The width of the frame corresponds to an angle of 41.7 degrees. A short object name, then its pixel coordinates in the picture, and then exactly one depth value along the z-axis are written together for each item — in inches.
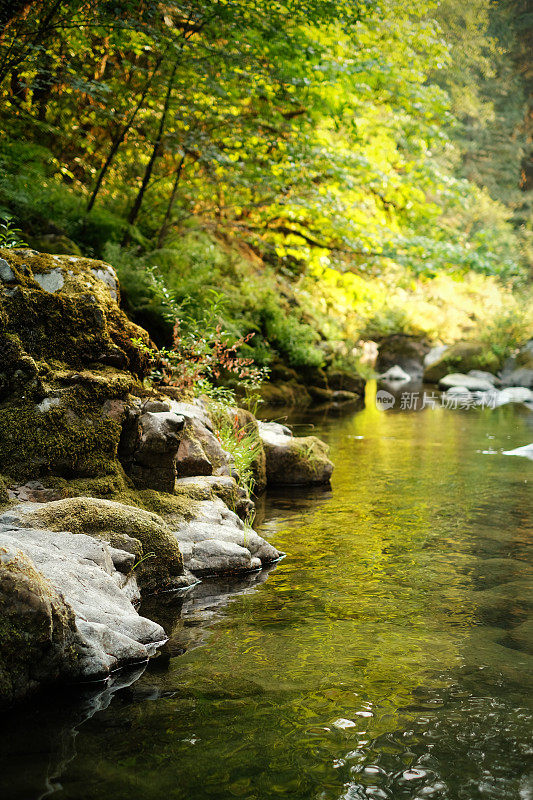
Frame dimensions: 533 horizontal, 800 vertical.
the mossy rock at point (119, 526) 172.1
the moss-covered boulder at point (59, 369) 197.9
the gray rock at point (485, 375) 1054.4
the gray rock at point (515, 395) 891.4
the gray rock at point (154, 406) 228.1
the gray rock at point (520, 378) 1024.2
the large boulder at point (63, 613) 118.8
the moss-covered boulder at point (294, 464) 339.0
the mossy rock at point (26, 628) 117.6
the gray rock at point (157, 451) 216.7
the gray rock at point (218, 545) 202.2
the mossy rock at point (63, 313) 207.3
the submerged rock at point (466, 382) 978.8
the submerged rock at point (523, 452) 430.0
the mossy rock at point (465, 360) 1099.3
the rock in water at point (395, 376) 1213.7
